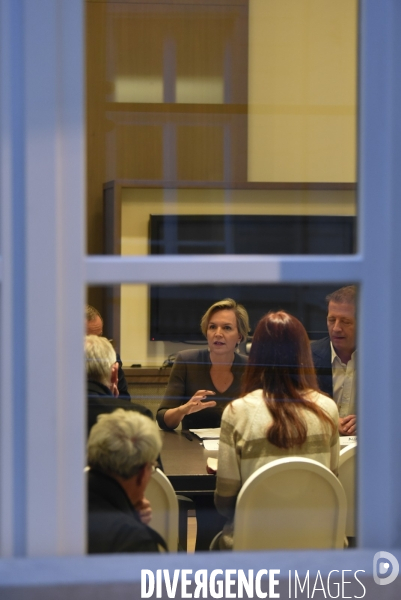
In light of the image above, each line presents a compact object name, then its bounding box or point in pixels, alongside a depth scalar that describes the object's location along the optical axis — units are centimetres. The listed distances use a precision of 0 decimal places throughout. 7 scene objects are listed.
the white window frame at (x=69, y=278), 546
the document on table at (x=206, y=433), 708
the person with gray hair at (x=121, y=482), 556
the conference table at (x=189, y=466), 677
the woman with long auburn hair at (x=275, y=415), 633
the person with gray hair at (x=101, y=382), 560
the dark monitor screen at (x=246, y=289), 622
